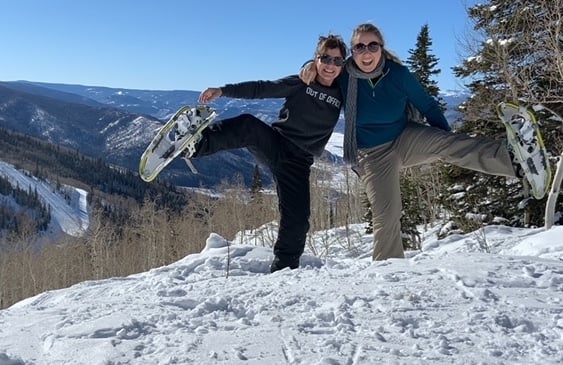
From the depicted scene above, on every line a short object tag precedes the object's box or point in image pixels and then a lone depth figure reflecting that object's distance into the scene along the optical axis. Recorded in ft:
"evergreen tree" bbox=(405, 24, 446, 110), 82.38
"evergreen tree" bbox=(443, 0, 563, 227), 44.06
